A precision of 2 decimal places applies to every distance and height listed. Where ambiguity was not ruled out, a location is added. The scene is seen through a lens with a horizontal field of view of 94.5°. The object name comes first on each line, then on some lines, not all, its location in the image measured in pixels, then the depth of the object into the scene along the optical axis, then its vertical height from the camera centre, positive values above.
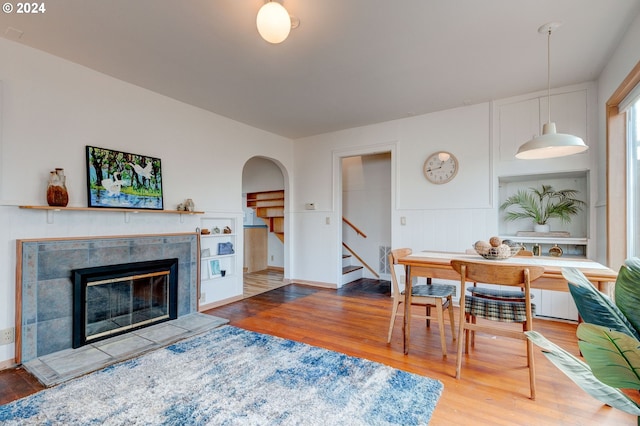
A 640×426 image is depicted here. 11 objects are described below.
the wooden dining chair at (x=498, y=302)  1.96 -0.69
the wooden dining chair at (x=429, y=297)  2.48 -0.73
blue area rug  1.72 -1.19
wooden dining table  1.93 -0.41
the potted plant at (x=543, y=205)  3.58 +0.11
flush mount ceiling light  1.72 +1.13
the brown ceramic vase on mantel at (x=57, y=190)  2.51 +0.19
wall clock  4.06 +0.65
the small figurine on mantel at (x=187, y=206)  3.60 +0.09
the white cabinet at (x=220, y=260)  3.93 -0.66
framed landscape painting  2.84 +0.34
